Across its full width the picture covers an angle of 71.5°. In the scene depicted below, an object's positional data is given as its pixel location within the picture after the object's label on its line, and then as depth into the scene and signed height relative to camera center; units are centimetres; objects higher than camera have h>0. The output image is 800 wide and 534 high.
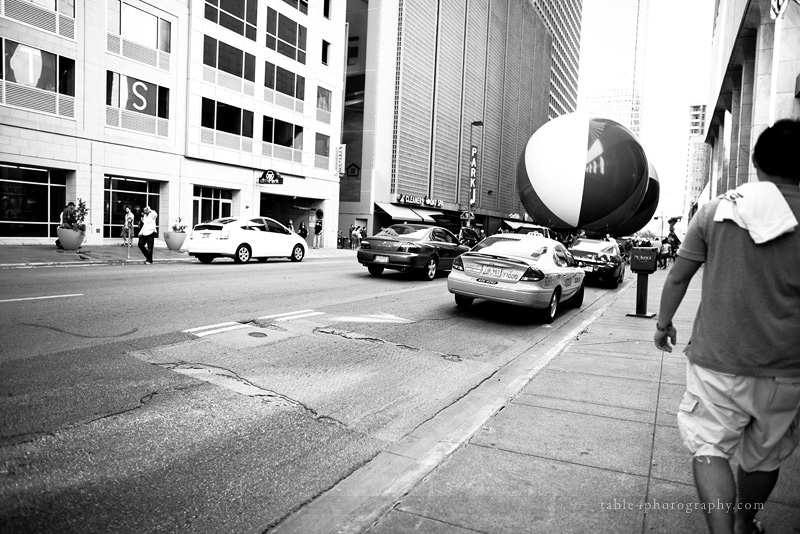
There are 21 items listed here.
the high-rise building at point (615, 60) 19088 +6299
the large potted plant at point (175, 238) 2352 -74
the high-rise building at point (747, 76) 1748 +724
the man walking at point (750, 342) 243 -43
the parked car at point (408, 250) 1491 -53
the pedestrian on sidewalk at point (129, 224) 2019 -21
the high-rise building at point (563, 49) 10138 +3835
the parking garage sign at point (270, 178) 3188 +273
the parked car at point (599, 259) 1741 -64
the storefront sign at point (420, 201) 4678 +270
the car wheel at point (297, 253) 2148 -105
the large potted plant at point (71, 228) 1959 -40
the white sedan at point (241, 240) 1866 -55
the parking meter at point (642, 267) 1077 -50
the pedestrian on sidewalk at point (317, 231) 3697 -27
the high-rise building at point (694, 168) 13625 +1903
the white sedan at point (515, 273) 932 -65
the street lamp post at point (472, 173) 5778 +641
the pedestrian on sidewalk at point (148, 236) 1789 -52
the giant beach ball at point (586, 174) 1588 +189
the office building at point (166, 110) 2189 +532
